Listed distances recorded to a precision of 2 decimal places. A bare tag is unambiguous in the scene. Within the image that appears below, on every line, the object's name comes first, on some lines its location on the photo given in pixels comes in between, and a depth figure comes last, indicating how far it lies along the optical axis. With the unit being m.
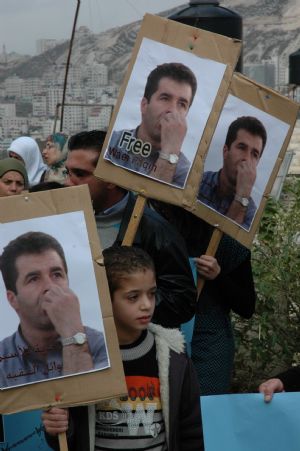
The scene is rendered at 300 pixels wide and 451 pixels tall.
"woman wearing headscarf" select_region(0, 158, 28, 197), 6.27
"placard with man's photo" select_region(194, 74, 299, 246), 4.73
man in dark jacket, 4.45
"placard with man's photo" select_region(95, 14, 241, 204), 4.45
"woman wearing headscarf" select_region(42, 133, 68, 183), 8.30
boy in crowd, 3.83
